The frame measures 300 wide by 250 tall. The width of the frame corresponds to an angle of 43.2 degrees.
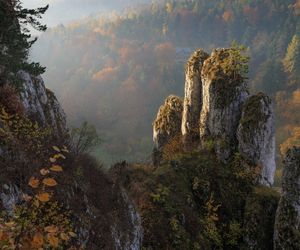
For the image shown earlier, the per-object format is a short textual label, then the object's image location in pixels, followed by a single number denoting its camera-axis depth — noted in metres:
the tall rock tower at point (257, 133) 30.41
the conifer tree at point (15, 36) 17.53
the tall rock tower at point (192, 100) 36.47
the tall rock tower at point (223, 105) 31.67
